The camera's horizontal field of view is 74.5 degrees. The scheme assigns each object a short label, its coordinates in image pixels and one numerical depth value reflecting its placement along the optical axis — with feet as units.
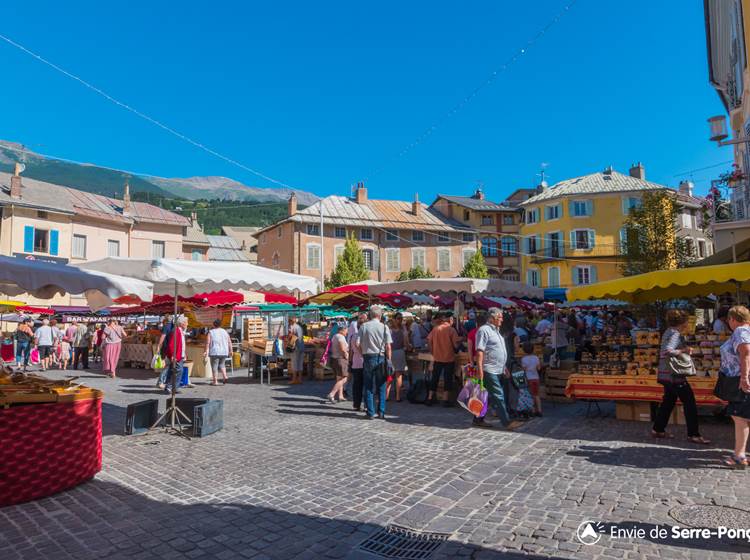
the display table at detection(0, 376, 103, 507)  13.92
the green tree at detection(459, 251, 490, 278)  140.14
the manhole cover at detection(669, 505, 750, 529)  12.06
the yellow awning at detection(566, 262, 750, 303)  22.82
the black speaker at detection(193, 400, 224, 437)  22.13
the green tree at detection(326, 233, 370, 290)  129.49
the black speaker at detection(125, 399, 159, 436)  22.85
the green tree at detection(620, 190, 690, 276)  58.59
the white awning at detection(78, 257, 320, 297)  22.67
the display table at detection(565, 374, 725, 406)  22.91
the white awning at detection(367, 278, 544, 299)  35.27
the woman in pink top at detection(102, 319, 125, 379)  50.26
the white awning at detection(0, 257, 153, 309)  16.46
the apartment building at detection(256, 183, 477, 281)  140.97
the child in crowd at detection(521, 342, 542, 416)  27.20
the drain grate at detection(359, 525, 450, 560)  11.29
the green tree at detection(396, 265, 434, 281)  143.64
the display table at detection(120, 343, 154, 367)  59.67
